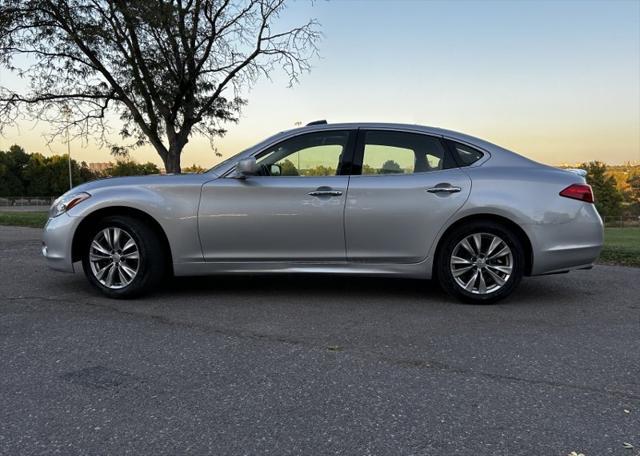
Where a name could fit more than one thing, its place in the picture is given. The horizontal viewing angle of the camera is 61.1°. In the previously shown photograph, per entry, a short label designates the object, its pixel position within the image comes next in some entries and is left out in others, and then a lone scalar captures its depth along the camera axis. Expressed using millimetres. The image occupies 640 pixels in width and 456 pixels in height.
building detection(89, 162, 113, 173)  100294
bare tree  14391
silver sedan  4914
